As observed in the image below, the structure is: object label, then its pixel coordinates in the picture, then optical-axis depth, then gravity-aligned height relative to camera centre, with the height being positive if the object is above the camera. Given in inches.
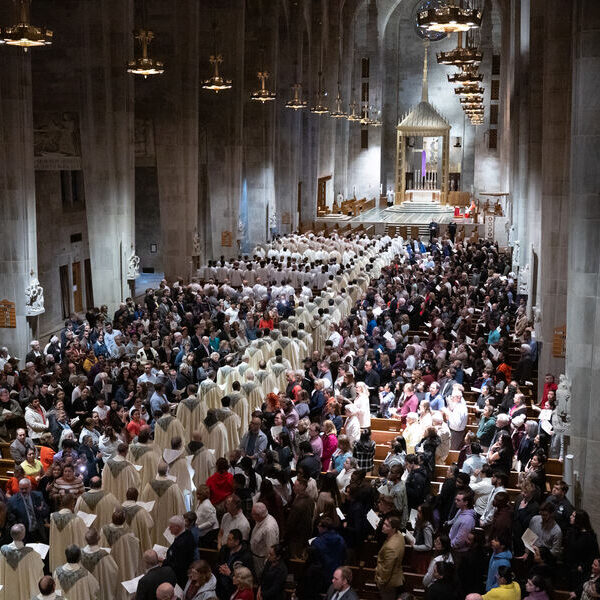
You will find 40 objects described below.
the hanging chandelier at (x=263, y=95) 1254.3 +145.8
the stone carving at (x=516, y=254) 1136.8 -81.3
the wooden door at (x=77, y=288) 1092.5 -117.0
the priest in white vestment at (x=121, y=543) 377.7 -151.8
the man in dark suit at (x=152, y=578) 332.5 -147.3
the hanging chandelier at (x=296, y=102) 1364.4 +146.0
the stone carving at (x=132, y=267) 980.6 -81.0
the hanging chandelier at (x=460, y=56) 924.6 +147.7
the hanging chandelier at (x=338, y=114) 1723.4 +162.4
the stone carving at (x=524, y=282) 928.3 -96.5
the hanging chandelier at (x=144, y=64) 845.2 +128.6
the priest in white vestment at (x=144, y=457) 465.4 -140.5
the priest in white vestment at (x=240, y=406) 562.1 -137.6
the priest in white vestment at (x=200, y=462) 487.5 -150.7
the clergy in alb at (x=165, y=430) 509.7 -138.4
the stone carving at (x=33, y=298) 767.7 -91.1
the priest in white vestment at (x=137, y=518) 400.2 -149.4
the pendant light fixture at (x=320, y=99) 1555.1 +174.4
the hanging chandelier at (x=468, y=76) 1139.3 +157.5
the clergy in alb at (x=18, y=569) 360.2 -155.5
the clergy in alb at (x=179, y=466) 461.1 -144.4
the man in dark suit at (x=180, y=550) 363.9 -148.9
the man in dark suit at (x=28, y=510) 405.1 -147.4
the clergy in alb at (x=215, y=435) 521.0 -144.4
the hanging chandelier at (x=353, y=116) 1866.4 +171.7
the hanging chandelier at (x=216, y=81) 1059.4 +140.0
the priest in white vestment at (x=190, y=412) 555.5 -139.0
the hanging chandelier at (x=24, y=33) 611.2 +114.9
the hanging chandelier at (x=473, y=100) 1528.1 +168.6
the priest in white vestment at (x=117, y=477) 444.8 -144.3
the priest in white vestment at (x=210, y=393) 591.2 -135.5
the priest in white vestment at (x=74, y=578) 343.3 -151.8
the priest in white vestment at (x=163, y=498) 426.0 -148.9
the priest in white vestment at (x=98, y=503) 403.9 -143.8
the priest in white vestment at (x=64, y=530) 383.6 -148.5
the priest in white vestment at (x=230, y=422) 538.6 -141.9
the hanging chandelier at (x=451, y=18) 610.9 +124.6
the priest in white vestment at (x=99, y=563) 355.3 -150.8
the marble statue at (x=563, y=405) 486.3 -119.5
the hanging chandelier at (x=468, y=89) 1323.8 +161.6
